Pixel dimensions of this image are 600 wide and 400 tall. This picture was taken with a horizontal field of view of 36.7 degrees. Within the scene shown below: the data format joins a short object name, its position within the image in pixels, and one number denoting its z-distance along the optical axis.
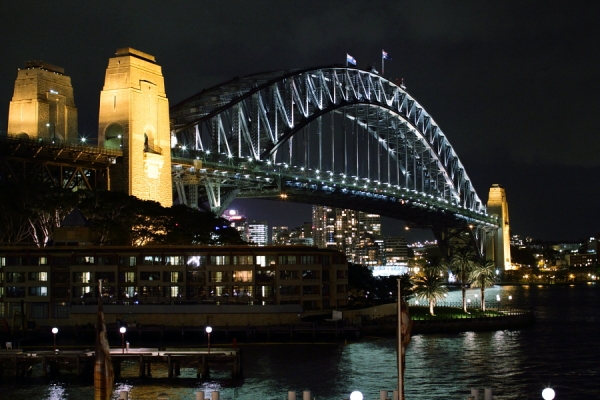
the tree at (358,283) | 89.81
